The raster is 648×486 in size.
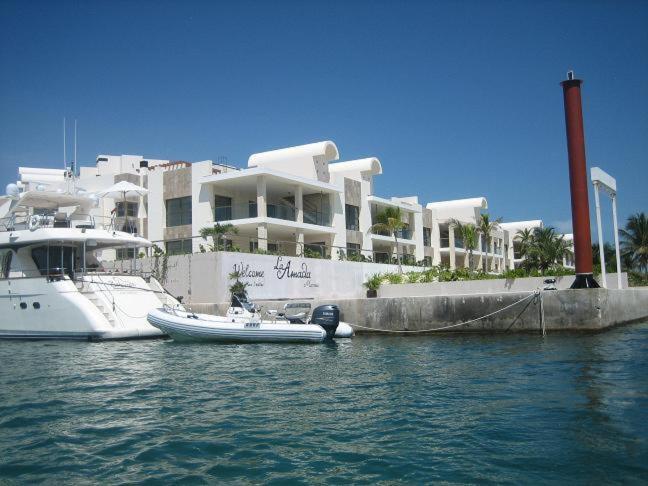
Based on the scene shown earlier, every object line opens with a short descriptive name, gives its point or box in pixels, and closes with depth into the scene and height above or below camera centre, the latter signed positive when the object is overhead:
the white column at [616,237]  27.77 +2.40
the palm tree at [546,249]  65.00 +4.12
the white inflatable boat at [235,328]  21.03 -1.08
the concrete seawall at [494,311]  21.64 -0.82
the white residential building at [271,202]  36.53 +6.30
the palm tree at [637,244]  61.78 +4.15
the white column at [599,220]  26.05 +2.85
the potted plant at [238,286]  24.28 +0.49
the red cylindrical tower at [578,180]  23.14 +4.13
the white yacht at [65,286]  21.81 +0.65
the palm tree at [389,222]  42.66 +5.03
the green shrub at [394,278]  31.41 +0.73
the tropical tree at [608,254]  64.00 +3.67
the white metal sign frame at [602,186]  26.33 +4.45
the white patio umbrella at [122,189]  30.83 +5.73
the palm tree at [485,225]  58.03 +6.16
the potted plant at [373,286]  31.38 +0.37
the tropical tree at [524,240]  69.71 +5.75
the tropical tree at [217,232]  28.62 +3.32
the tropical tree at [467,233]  53.75 +5.15
